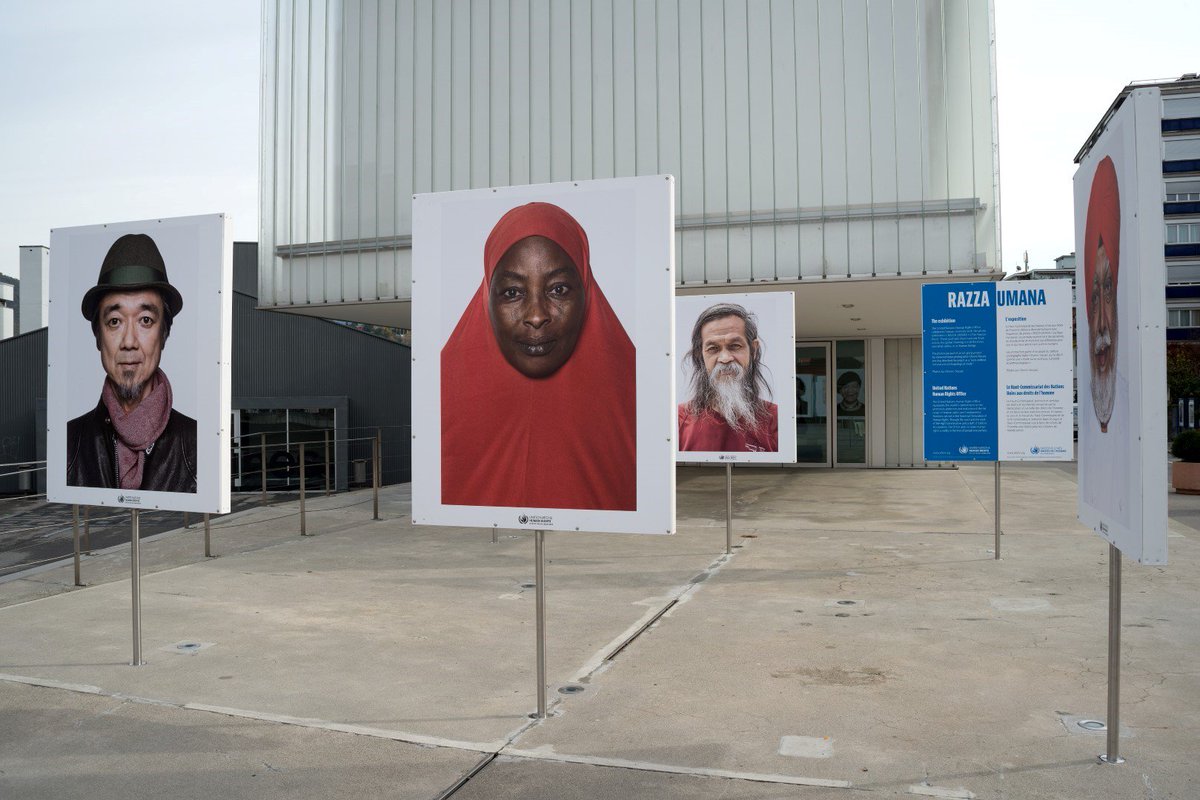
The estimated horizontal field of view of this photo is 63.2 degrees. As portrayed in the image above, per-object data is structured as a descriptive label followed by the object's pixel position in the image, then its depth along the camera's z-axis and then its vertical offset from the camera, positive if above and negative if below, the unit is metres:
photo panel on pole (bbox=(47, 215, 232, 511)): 5.24 +0.31
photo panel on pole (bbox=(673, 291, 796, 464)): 9.81 +0.41
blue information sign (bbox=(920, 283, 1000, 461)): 9.16 +0.47
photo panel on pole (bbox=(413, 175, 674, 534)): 4.20 +0.28
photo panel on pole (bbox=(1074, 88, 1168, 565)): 3.24 +0.31
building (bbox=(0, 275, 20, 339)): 44.81 +5.31
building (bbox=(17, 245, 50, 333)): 30.67 +4.11
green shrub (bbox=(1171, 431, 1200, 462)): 17.28 -0.52
